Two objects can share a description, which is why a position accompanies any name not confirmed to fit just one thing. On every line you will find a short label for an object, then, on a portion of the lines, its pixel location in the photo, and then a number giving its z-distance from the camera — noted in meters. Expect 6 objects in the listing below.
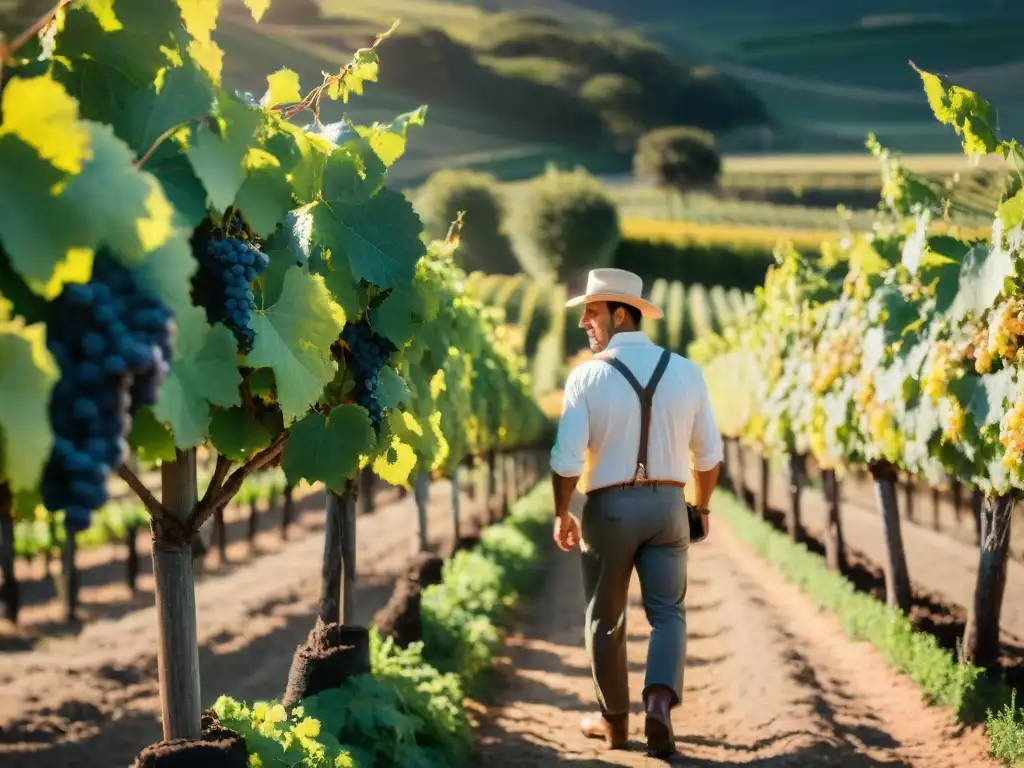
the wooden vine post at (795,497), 13.46
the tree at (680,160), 95.88
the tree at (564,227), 83.38
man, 4.88
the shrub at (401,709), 4.07
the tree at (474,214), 79.31
